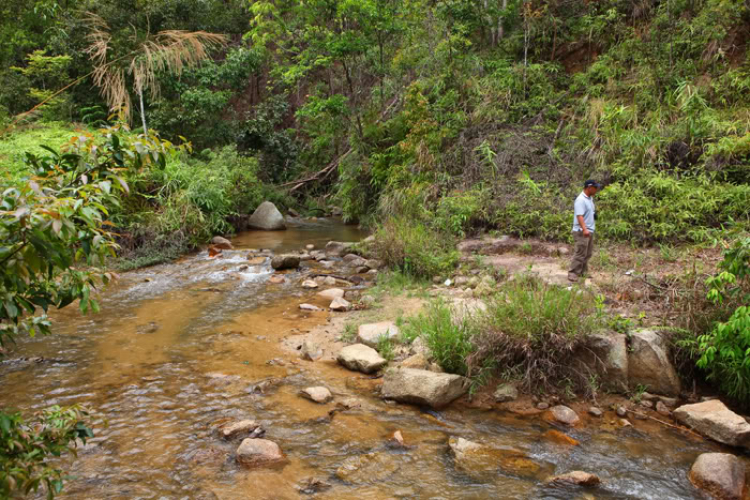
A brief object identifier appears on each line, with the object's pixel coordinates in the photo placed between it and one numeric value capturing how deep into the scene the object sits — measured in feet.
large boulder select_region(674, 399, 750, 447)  12.64
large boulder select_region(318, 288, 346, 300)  25.64
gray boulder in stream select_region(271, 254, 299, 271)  31.32
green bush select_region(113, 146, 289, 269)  34.86
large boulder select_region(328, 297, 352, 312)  23.67
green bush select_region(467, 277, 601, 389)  15.30
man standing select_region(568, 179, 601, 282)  21.36
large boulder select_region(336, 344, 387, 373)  17.15
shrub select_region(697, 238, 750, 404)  12.80
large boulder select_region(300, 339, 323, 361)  18.43
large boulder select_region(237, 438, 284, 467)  11.91
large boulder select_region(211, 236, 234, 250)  38.40
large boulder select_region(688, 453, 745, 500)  10.93
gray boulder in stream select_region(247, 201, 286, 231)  46.60
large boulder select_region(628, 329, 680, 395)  15.20
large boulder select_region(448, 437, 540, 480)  11.84
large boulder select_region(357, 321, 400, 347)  18.90
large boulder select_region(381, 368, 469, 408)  14.64
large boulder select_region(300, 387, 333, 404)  15.07
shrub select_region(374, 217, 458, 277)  26.61
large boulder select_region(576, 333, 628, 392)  15.40
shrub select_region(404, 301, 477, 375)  16.10
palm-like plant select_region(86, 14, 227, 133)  45.09
